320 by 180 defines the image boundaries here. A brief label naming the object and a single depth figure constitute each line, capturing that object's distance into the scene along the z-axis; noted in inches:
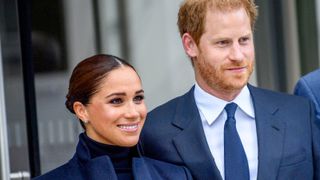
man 209.9
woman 202.5
